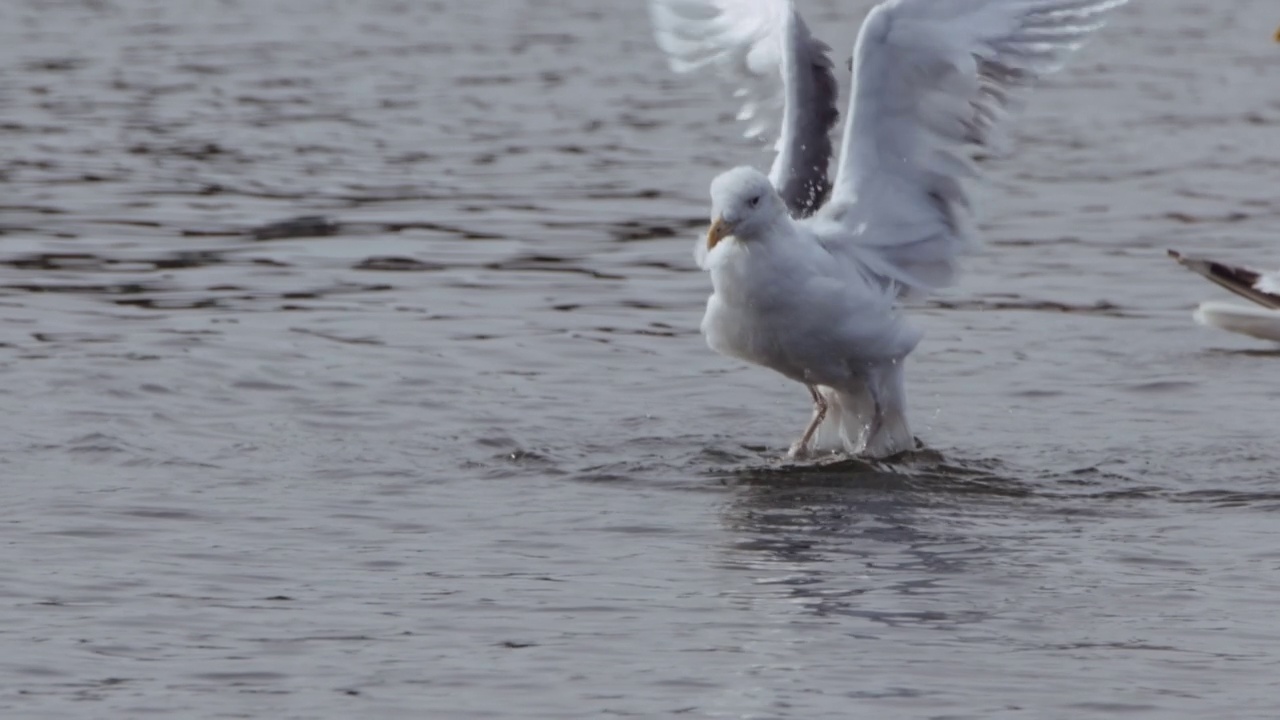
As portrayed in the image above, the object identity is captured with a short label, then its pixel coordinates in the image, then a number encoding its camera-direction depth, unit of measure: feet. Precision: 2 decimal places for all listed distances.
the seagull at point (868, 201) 55.26
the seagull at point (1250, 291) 70.18
